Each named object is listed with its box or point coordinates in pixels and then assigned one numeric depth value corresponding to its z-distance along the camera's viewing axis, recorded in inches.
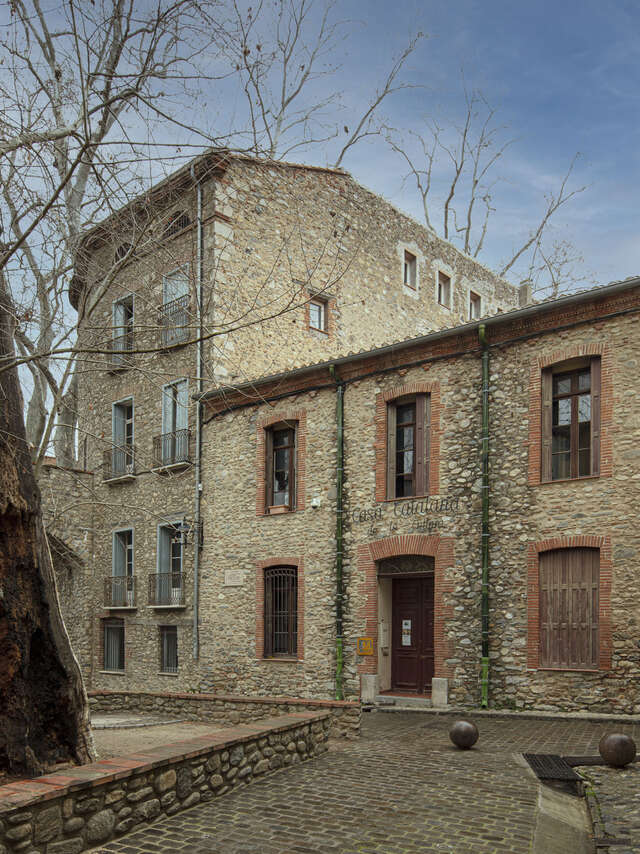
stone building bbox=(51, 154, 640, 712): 482.6
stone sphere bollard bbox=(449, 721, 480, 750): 367.2
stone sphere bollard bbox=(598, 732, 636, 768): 314.7
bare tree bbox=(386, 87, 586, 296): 1083.9
